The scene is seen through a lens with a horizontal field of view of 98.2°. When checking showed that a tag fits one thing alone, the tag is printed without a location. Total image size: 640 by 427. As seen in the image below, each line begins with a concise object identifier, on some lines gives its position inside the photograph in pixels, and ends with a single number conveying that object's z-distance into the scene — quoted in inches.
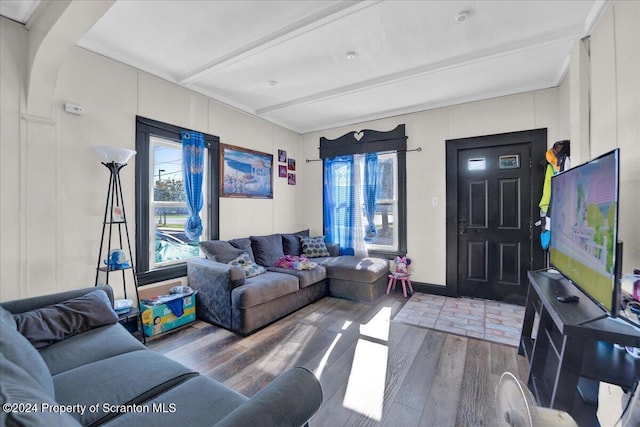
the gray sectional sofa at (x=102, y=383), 29.1
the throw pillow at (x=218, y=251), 128.3
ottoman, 141.4
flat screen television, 46.0
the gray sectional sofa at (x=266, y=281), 108.7
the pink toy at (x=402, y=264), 157.9
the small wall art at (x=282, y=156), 184.5
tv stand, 46.4
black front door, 137.4
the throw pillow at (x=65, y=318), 61.6
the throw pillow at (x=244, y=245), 140.1
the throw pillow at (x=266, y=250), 147.6
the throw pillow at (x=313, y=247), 170.4
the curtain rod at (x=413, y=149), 161.1
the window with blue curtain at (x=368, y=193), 168.2
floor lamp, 94.1
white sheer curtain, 176.9
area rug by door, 106.7
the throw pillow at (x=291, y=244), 166.3
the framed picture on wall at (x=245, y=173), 147.7
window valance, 166.6
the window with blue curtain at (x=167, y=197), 114.4
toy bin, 102.9
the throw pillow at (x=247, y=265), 125.7
